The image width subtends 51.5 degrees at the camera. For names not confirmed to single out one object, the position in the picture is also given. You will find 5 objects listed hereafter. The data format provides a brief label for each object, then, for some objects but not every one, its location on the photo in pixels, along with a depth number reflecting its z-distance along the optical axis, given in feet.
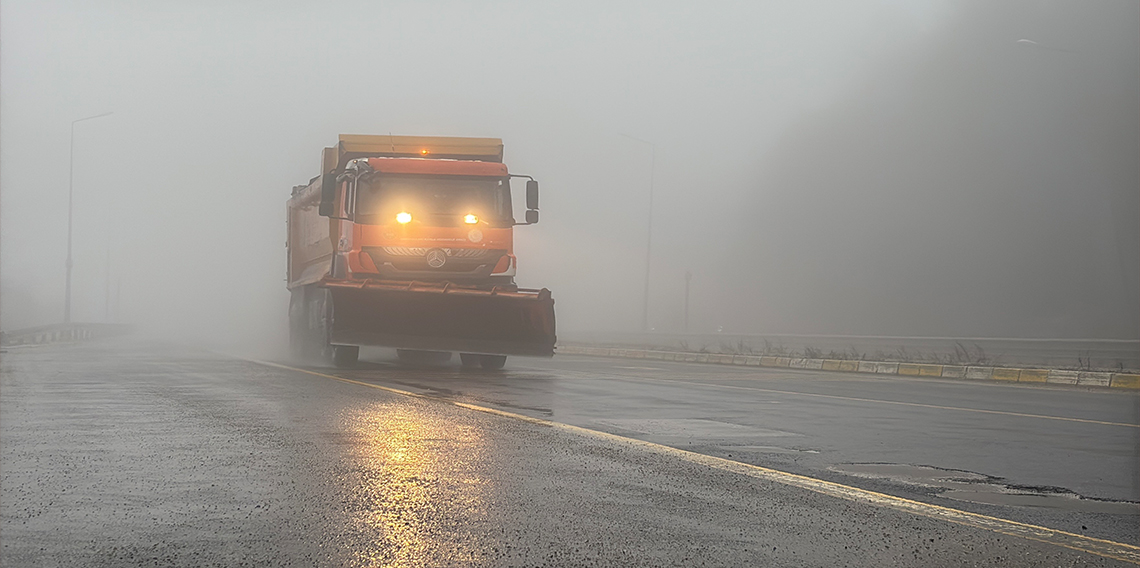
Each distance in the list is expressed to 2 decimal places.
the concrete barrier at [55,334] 139.44
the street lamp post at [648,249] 145.45
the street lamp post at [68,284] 172.35
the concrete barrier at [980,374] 70.18
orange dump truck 61.77
